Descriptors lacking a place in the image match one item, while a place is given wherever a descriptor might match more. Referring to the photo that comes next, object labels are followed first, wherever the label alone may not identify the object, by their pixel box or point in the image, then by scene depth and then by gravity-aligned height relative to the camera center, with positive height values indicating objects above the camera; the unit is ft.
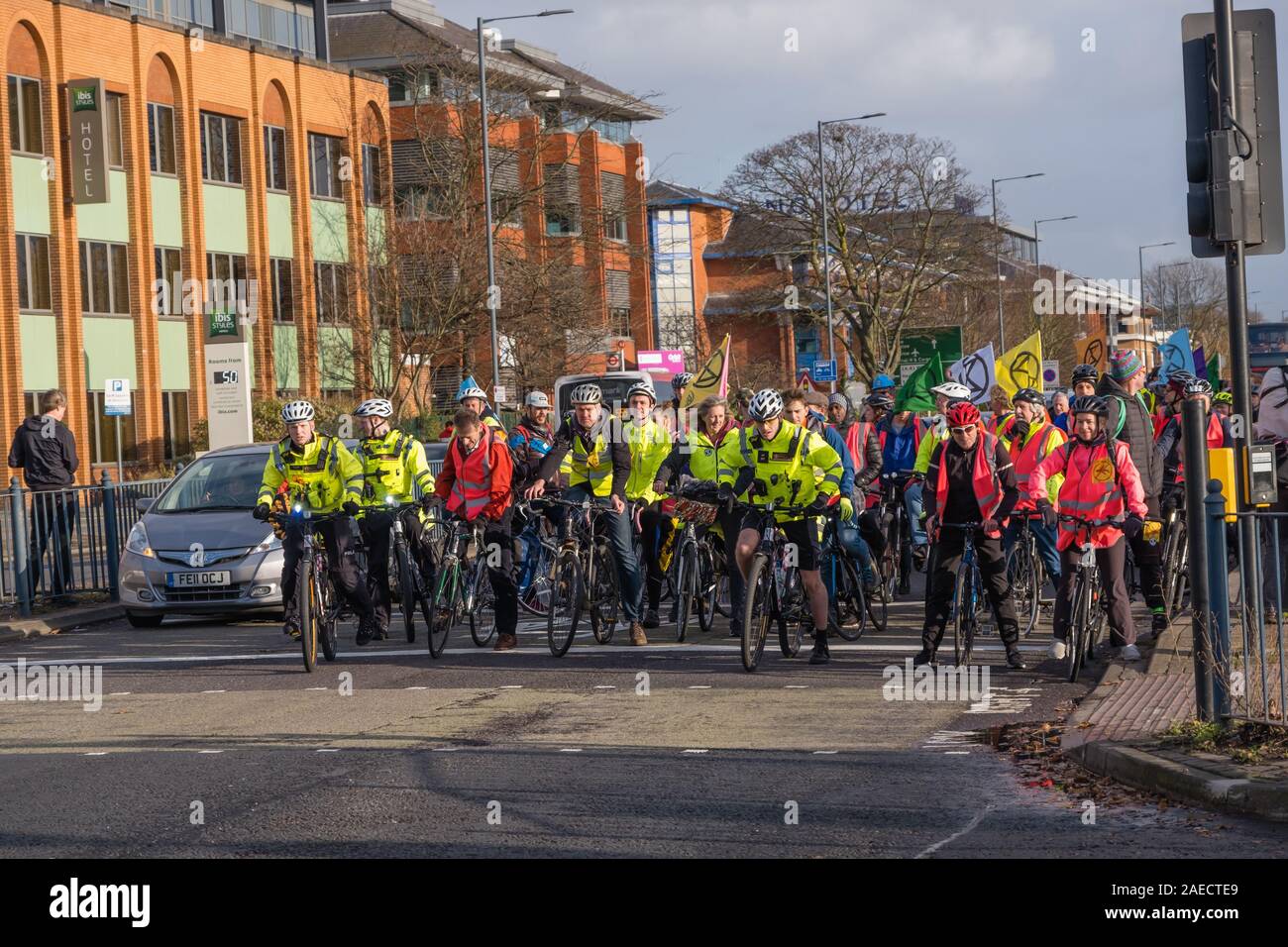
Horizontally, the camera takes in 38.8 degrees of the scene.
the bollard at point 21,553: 59.00 -2.37
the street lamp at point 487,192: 113.80 +16.93
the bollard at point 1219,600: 27.53 -2.66
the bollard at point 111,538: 64.34 -2.20
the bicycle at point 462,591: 45.24 -3.33
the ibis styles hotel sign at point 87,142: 137.49 +25.33
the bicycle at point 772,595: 40.65 -3.43
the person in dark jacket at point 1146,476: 43.11 -1.18
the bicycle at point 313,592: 43.06 -3.03
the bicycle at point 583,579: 44.73 -3.14
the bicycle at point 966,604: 39.58 -3.66
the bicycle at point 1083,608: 38.14 -3.77
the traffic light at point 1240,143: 29.50 +4.58
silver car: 54.85 -2.83
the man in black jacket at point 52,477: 60.90 +0.04
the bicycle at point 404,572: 47.37 -2.88
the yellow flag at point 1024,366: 73.31 +2.76
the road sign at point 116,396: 109.29 +4.74
